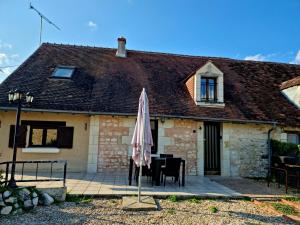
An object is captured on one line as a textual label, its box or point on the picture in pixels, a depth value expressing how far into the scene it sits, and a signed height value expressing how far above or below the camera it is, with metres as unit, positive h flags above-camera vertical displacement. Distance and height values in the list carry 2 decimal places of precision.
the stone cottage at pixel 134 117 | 9.40 +0.95
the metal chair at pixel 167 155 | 8.35 -0.55
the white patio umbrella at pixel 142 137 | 6.00 +0.05
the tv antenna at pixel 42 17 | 13.90 +7.31
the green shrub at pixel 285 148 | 9.30 -0.20
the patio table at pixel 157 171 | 7.41 -1.02
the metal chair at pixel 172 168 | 7.41 -0.91
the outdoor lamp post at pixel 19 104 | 5.64 +0.85
